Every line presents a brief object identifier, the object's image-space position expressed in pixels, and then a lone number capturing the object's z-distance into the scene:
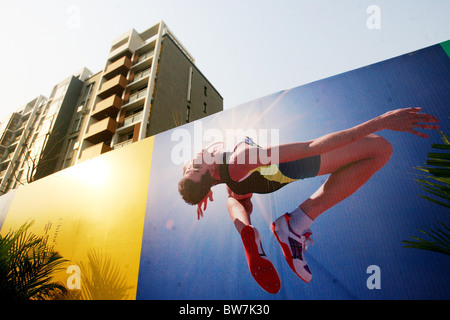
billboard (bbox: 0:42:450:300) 2.45
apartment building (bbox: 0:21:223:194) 13.10
